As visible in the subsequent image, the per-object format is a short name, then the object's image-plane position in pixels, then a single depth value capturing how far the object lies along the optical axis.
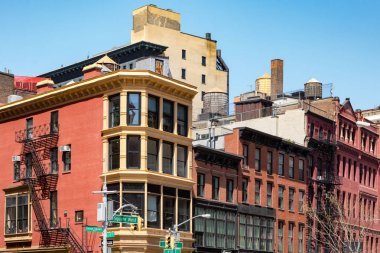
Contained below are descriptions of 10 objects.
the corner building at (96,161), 55.09
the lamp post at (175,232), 50.28
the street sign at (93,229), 42.04
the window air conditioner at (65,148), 58.90
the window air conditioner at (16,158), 63.34
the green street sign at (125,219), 42.06
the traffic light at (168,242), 48.25
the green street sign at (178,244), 49.66
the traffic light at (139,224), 43.78
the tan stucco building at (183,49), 106.38
